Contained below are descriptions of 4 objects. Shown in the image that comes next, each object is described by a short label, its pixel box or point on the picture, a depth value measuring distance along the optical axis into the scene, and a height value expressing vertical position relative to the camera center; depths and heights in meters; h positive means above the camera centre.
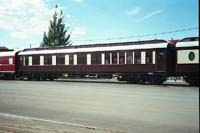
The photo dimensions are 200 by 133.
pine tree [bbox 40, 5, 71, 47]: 45.57 +5.72
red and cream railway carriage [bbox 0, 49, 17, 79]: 31.13 +0.20
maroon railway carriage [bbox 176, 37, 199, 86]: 19.97 +0.54
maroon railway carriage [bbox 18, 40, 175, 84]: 21.53 +0.43
